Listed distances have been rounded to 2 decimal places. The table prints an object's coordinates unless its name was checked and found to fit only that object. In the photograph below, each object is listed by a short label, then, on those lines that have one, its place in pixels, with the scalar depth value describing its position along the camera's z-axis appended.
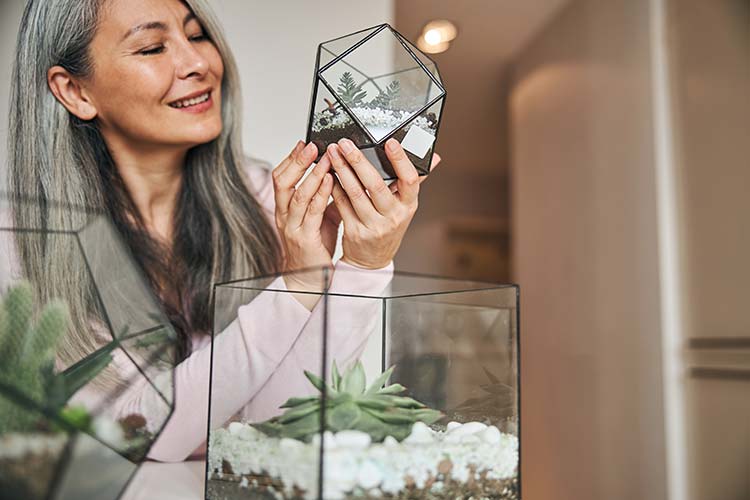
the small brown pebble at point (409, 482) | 0.77
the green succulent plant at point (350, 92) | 1.00
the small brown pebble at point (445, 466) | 0.79
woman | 1.11
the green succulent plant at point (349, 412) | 0.77
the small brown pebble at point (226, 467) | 0.82
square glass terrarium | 0.76
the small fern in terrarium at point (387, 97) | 1.00
